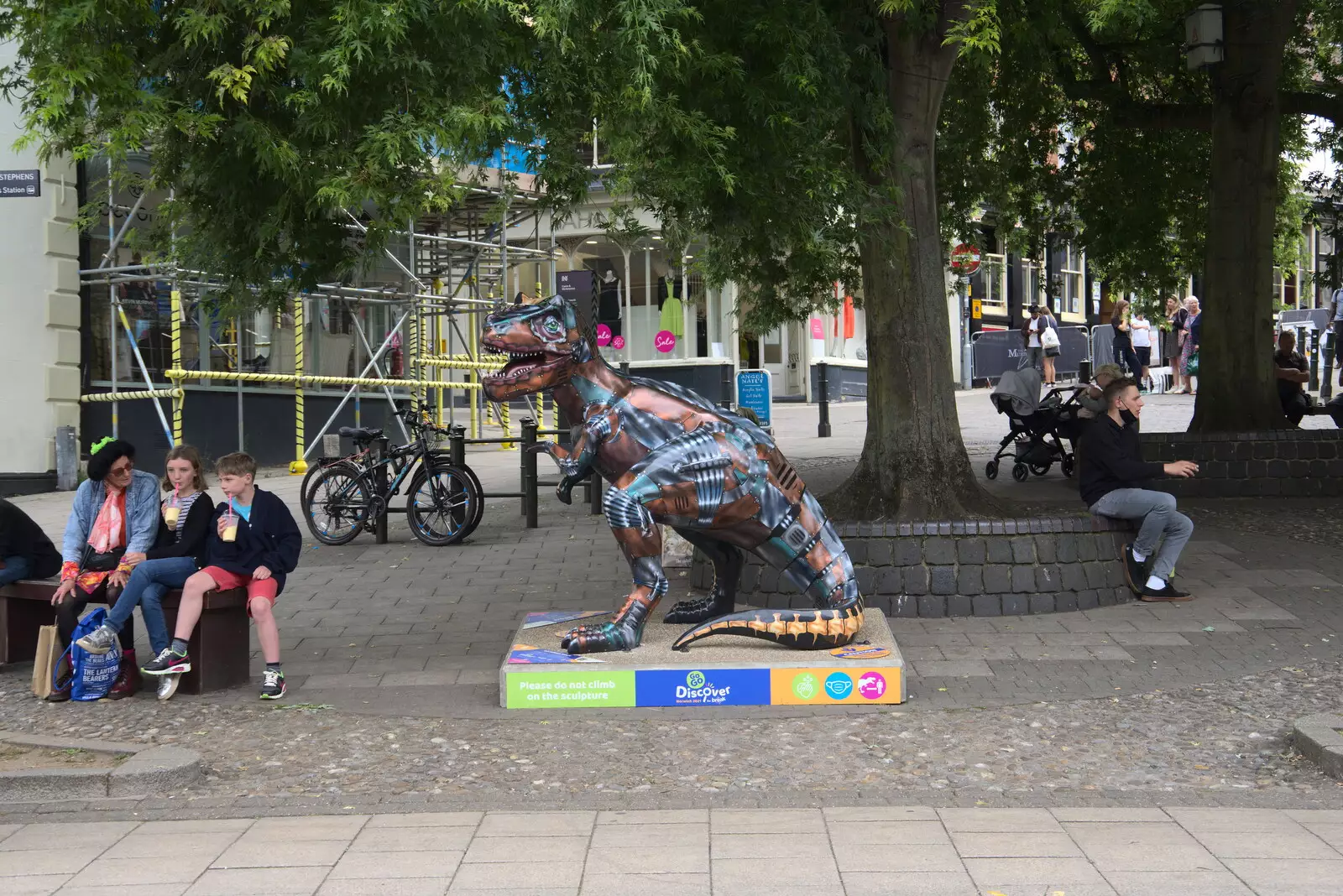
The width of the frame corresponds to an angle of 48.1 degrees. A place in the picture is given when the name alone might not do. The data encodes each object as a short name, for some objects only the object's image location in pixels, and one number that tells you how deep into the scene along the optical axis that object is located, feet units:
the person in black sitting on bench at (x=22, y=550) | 27.89
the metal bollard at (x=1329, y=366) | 83.87
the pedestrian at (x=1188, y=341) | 91.09
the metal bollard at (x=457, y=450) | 44.98
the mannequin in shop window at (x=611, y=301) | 106.22
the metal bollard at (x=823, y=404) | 76.28
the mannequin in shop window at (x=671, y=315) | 108.91
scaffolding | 60.70
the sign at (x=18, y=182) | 37.06
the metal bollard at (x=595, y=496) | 49.26
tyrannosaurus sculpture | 24.21
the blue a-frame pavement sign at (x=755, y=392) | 70.44
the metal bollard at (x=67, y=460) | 58.70
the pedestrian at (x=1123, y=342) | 90.27
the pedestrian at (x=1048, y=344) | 95.76
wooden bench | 25.66
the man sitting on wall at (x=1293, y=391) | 61.16
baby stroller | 53.91
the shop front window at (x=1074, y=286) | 159.12
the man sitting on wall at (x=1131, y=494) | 32.45
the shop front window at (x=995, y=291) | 144.25
